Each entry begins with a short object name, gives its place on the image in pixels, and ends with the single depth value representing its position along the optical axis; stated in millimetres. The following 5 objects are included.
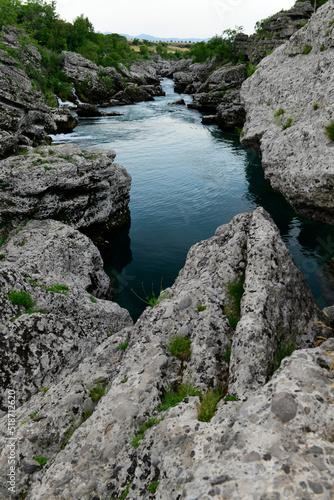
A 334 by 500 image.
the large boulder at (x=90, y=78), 73000
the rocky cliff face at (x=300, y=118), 13172
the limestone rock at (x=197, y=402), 4020
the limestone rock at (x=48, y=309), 9623
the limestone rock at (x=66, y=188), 16047
